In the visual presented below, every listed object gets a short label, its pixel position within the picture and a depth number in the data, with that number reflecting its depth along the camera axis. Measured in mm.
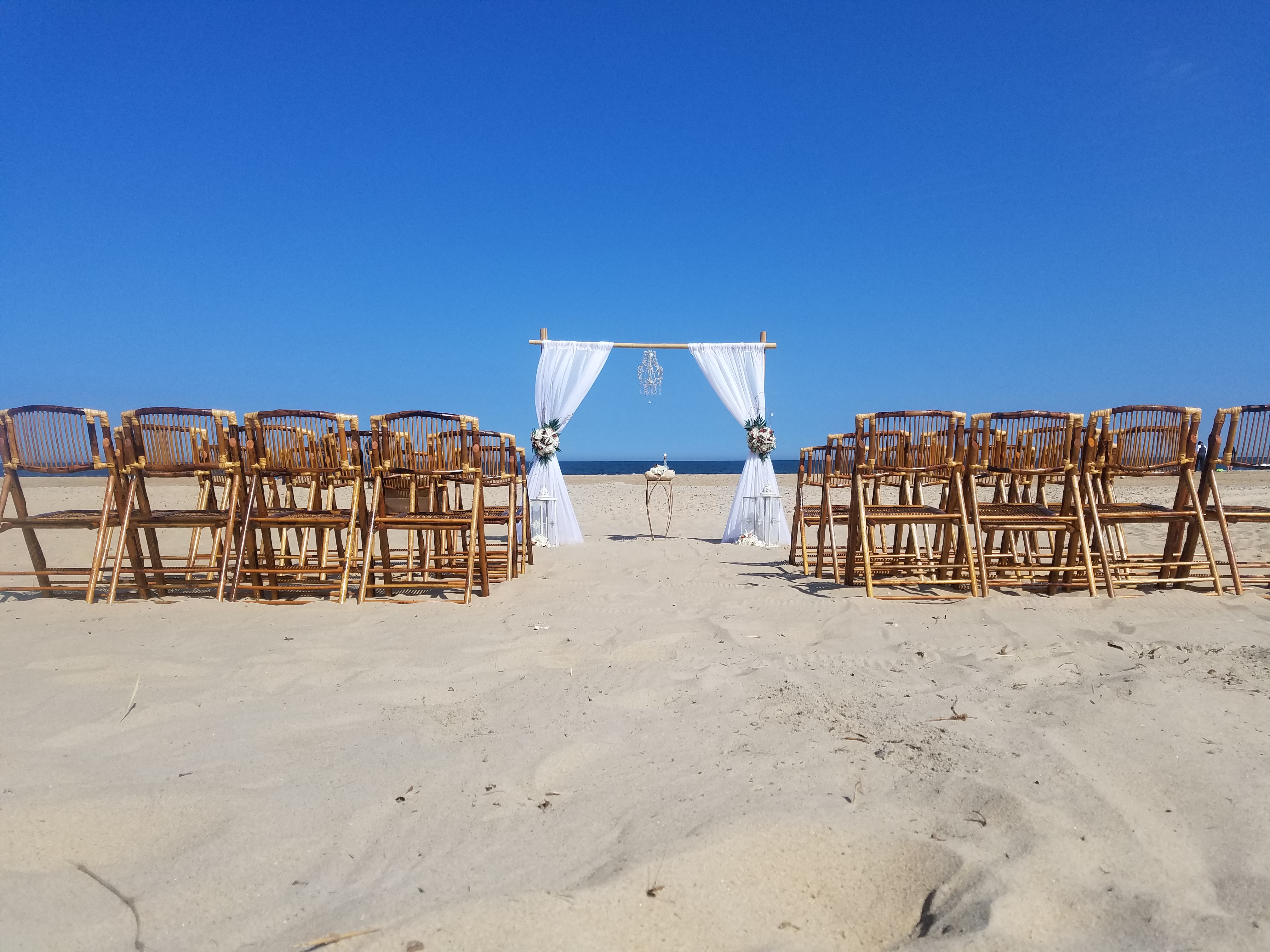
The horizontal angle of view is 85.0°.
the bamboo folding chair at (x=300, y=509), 4637
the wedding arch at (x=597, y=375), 9820
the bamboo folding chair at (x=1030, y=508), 4789
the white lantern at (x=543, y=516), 9266
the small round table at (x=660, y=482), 9328
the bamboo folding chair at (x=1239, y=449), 4762
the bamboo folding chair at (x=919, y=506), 4879
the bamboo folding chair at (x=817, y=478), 5766
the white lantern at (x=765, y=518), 9266
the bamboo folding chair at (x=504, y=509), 5582
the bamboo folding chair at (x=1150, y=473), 4762
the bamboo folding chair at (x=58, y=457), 4438
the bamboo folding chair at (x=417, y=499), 4719
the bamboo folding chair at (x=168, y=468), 4559
